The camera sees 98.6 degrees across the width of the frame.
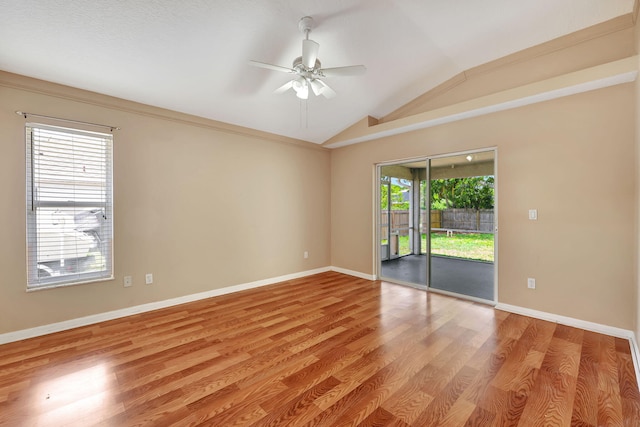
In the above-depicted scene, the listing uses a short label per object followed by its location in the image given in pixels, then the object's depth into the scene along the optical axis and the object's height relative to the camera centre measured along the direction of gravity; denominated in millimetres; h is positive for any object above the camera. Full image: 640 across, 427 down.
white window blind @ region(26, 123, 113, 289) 2811 +102
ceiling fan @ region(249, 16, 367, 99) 2438 +1352
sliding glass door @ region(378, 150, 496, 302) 3934 -65
